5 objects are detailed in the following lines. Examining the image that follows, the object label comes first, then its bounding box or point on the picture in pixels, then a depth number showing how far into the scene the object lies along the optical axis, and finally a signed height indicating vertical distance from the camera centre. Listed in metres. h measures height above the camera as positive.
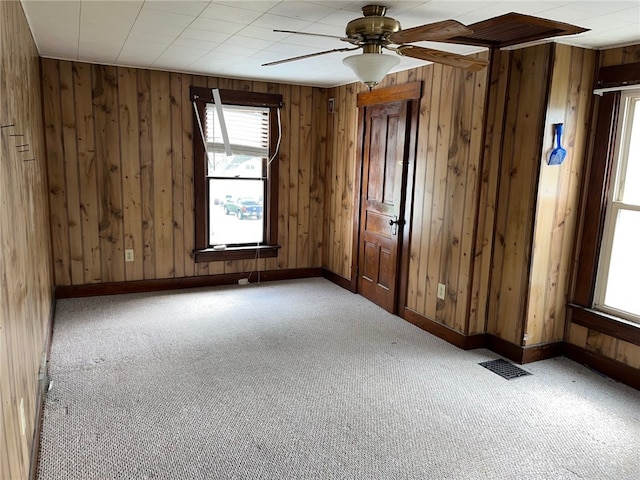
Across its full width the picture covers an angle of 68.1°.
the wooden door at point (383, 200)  4.21 -0.35
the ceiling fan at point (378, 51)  2.30 +0.54
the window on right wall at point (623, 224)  3.11 -0.36
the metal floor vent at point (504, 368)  3.21 -1.39
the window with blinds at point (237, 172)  4.91 -0.16
